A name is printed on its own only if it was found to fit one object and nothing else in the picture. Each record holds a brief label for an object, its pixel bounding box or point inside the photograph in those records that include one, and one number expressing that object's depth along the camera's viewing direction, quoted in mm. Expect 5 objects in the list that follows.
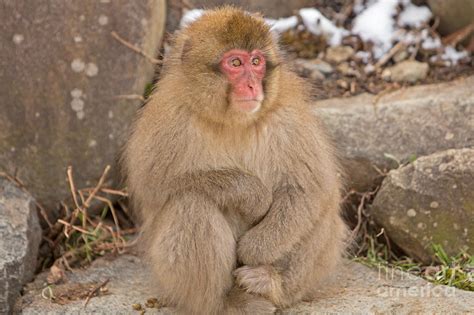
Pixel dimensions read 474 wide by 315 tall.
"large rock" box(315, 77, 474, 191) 12234
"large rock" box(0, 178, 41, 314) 10359
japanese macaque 9281
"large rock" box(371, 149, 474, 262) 11141
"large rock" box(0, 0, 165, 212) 11891
